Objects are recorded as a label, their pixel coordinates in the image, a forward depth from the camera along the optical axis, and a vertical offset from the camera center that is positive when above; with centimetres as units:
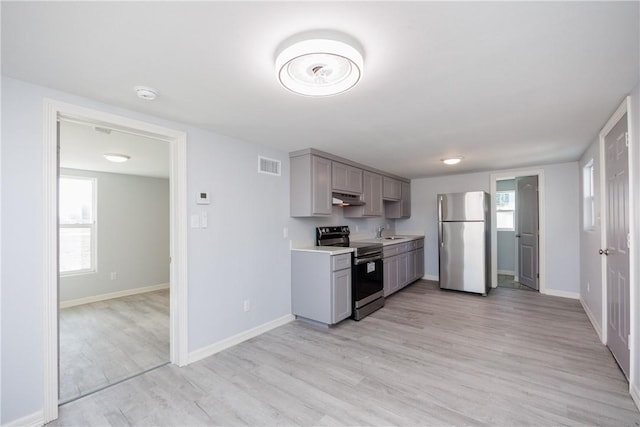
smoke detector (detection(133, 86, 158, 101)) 196 +86
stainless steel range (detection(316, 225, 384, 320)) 376 -75
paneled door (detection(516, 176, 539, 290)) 514 -30
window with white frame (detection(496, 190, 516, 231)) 650 +11
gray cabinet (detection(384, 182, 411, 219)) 590 +16
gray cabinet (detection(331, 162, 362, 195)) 398 +53
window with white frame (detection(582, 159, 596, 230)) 379 +24
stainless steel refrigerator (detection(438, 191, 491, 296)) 486 -47
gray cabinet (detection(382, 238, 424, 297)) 465 -89
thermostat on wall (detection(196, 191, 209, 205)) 281 +18
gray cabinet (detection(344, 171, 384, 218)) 468 +26
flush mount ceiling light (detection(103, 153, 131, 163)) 386 +80
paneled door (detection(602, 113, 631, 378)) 226 -23
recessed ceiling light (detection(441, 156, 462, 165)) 416 +79
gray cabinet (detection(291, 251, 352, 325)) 344 -87
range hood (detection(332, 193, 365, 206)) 411 +22
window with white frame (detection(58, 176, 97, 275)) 473 -13
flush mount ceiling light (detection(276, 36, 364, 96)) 141 +80
